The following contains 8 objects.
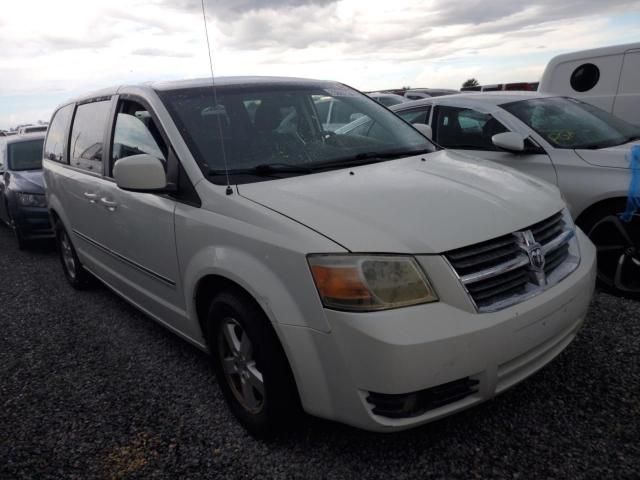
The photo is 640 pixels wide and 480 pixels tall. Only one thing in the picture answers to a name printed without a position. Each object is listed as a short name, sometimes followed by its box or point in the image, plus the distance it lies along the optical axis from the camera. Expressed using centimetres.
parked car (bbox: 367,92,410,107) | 1321
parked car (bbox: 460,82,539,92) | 1676
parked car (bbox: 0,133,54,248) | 654
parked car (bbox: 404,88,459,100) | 1623
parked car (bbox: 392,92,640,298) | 375
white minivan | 195
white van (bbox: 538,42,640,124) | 598
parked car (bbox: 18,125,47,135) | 1673
